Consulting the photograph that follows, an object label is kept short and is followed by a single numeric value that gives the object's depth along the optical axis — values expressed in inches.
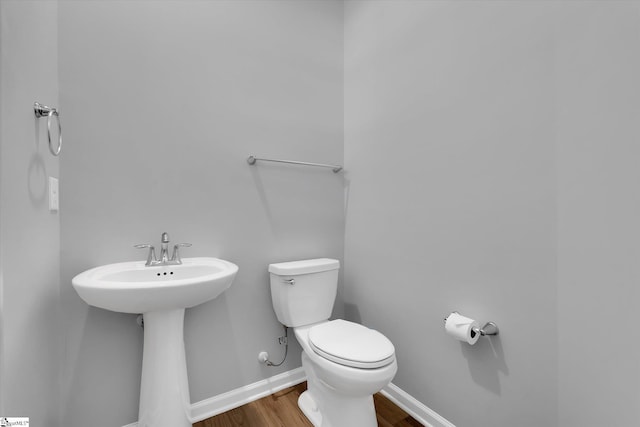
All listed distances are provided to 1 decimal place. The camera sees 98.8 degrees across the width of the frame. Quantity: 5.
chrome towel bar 60.7
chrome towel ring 35.9
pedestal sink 38.7
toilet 43.0
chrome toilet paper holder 43.0
